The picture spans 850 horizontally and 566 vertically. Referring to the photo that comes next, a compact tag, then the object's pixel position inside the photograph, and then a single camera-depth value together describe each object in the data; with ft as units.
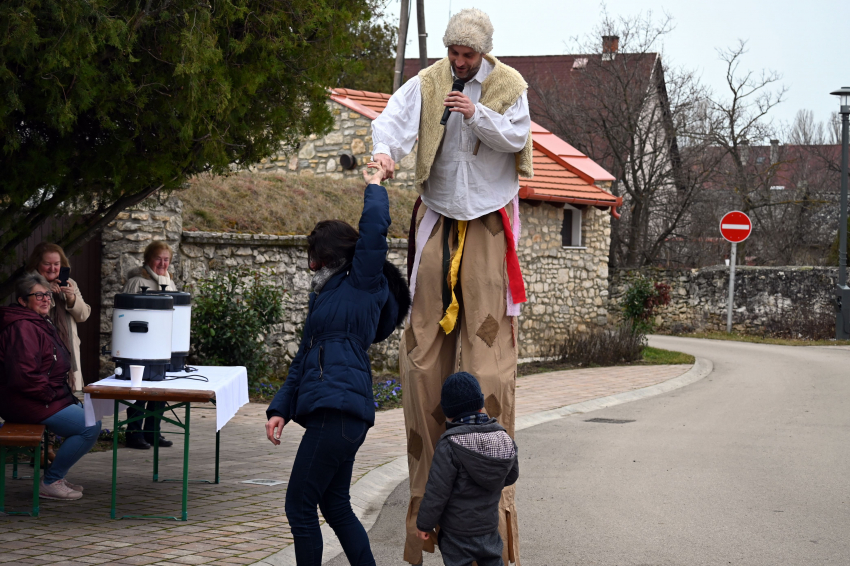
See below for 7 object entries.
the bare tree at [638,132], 91.97
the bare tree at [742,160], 102.01
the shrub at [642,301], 61.82
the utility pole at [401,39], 65.82
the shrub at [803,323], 79.77
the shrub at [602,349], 56.18
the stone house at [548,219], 62.64
